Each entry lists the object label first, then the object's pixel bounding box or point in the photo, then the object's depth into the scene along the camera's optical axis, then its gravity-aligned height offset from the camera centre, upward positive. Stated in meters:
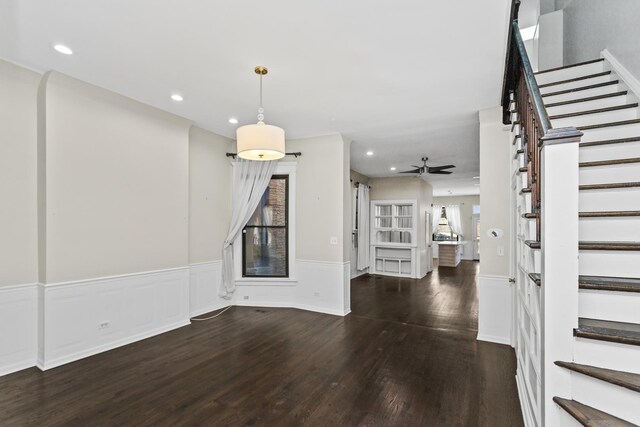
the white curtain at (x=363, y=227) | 8.10 -0.37
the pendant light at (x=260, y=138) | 2.83 +0.73
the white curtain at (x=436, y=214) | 13.39 -0.02
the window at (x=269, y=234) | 5.28 -0.37
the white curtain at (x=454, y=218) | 12.98 -0.20
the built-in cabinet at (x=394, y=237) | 8.30 -0.70
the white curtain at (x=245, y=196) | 5.07 +0.30
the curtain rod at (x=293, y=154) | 5.10 +1.02
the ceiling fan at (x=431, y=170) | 5.91 +0.88
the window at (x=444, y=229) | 13.04 -0.69
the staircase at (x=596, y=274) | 1.40 -0.37
